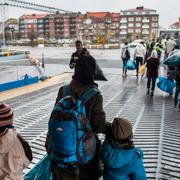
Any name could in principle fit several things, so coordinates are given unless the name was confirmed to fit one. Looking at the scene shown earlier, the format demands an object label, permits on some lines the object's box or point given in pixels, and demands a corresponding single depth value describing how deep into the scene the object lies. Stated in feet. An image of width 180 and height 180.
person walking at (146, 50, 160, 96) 30.45
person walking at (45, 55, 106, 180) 9.27
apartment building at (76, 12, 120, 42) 319.88
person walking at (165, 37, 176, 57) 51.98
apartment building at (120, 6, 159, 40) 368.68
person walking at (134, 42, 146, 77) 41.55
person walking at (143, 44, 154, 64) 38.71
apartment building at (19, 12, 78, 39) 380.78
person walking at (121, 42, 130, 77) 43.09
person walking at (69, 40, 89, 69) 26.96
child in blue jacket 9.52
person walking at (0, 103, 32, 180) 8.53
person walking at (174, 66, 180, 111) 24.71
